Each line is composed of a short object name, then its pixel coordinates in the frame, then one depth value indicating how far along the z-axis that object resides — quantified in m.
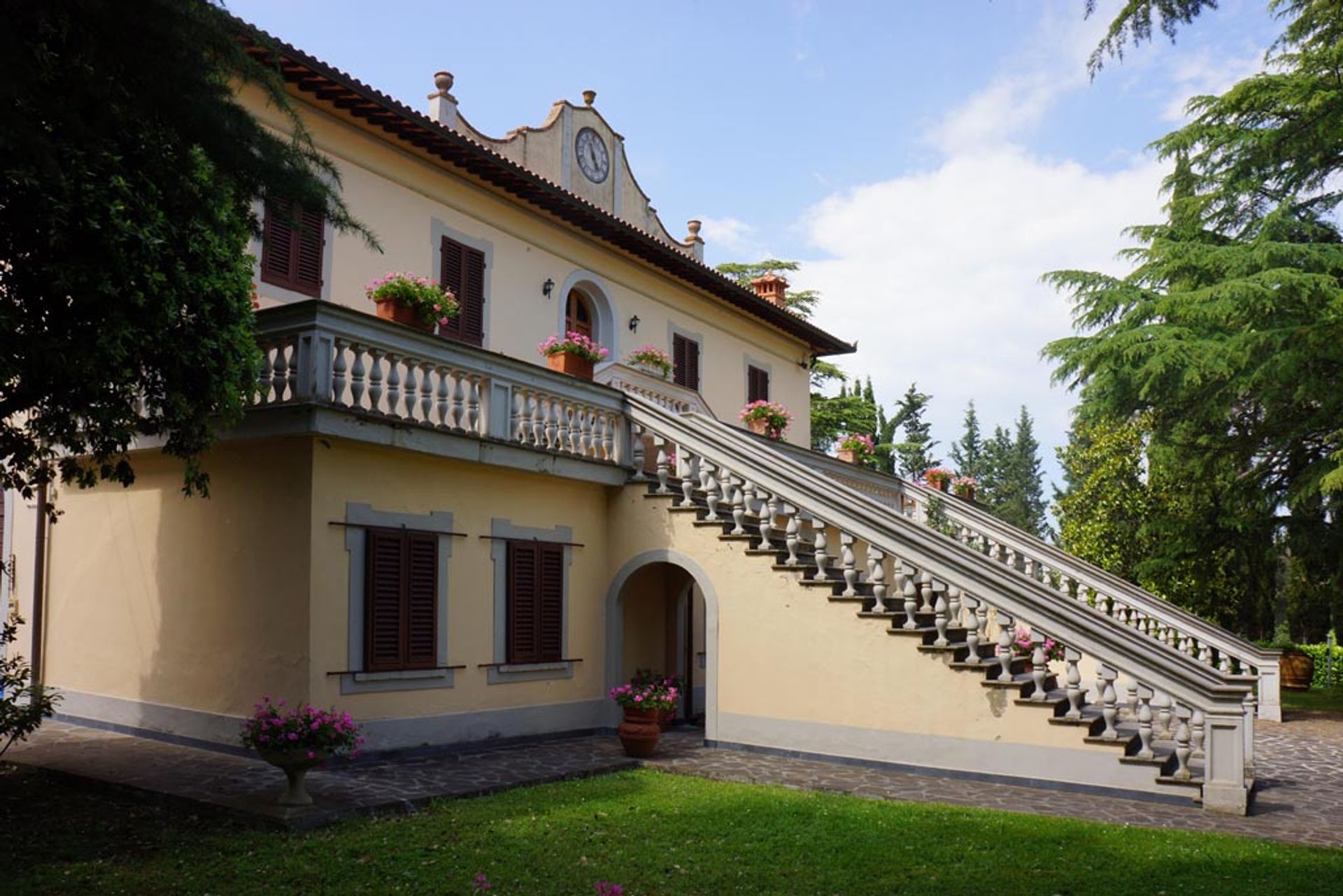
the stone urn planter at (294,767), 7.68
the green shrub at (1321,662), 24.89
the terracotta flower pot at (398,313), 10.85
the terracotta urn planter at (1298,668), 22.28
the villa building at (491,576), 9.66
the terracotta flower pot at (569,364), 13.16
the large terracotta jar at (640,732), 10.73
